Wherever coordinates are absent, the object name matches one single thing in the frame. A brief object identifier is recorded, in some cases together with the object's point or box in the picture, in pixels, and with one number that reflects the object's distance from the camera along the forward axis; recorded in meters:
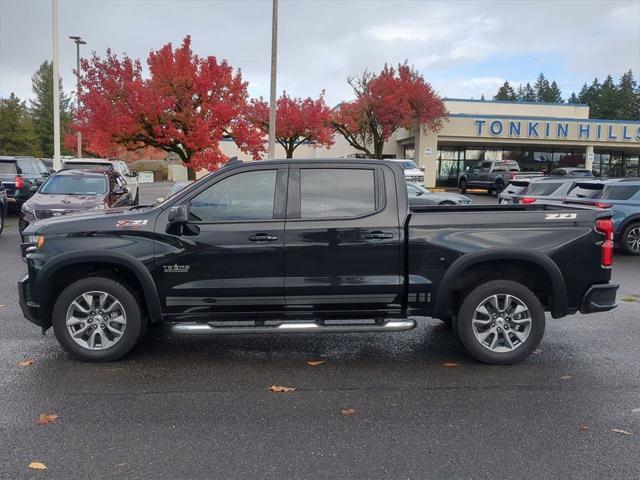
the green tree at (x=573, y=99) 114.91
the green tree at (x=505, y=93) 109.81
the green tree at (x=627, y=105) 88.75
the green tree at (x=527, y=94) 113.88
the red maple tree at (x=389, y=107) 35.53
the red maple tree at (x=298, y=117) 37.41
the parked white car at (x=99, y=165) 18.97
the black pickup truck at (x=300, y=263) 5.52
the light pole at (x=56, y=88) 19.72
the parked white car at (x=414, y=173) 28.00
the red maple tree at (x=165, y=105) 19.75
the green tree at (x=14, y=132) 52.50
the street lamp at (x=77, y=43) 37.28
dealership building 37.16
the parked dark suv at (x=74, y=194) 12.32
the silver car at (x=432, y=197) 18.53
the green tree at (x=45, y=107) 76.06
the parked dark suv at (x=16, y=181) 17.78
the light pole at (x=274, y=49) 19.42
